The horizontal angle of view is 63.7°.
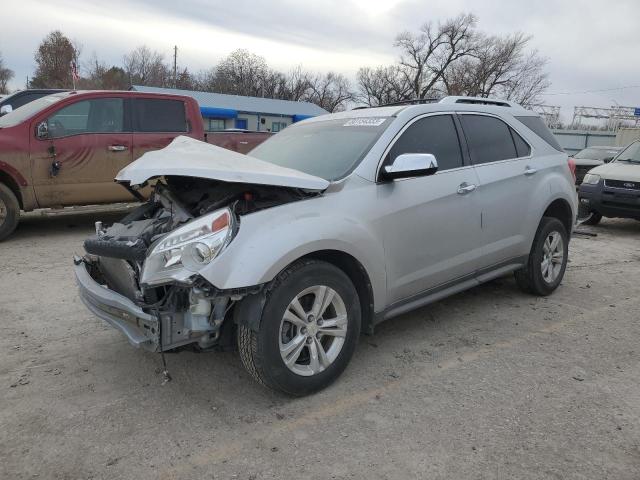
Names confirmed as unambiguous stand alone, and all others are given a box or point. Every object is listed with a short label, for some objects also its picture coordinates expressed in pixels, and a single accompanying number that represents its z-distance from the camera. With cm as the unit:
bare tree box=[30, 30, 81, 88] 6688
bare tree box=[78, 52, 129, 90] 5989
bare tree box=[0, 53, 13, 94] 7530
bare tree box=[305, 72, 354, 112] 6294
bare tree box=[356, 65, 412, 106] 5772
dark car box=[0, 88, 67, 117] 1059
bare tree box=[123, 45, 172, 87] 6519
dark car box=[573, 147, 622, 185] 1489
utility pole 5925
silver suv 278
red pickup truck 674
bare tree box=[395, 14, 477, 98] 5244
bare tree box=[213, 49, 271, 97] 5866
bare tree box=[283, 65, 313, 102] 6100
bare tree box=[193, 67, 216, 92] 6028
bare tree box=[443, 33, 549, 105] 5016
